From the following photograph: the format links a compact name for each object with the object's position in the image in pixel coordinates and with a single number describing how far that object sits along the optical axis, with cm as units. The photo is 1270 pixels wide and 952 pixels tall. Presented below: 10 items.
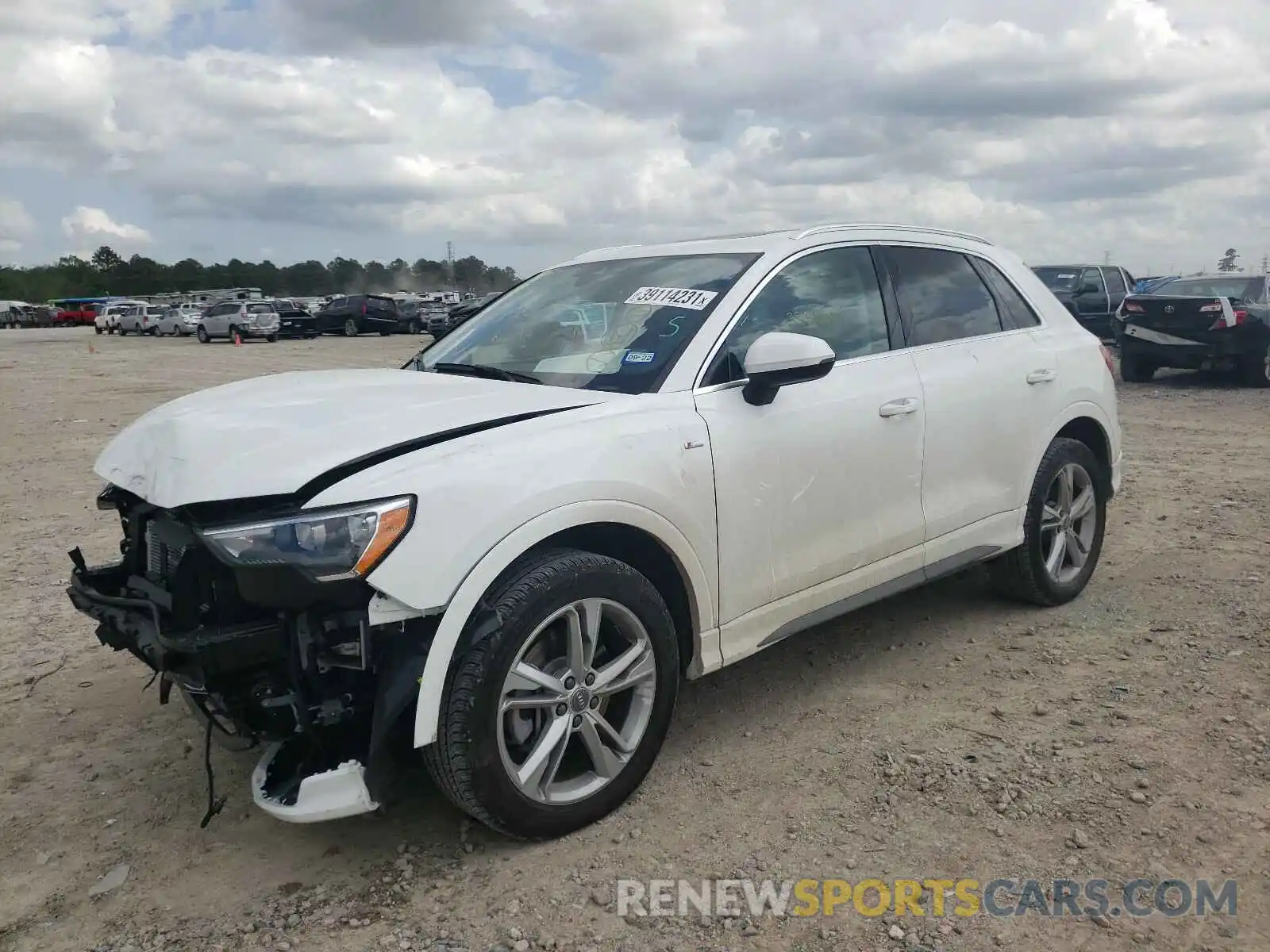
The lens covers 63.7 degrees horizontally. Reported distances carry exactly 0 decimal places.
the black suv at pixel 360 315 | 3809
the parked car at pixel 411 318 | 3906
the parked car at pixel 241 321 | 3619
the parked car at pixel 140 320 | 4716
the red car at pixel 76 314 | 6836
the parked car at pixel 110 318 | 5088
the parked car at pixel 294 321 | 3791
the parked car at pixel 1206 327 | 1372
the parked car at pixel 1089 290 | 1784
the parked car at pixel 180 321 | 4306
